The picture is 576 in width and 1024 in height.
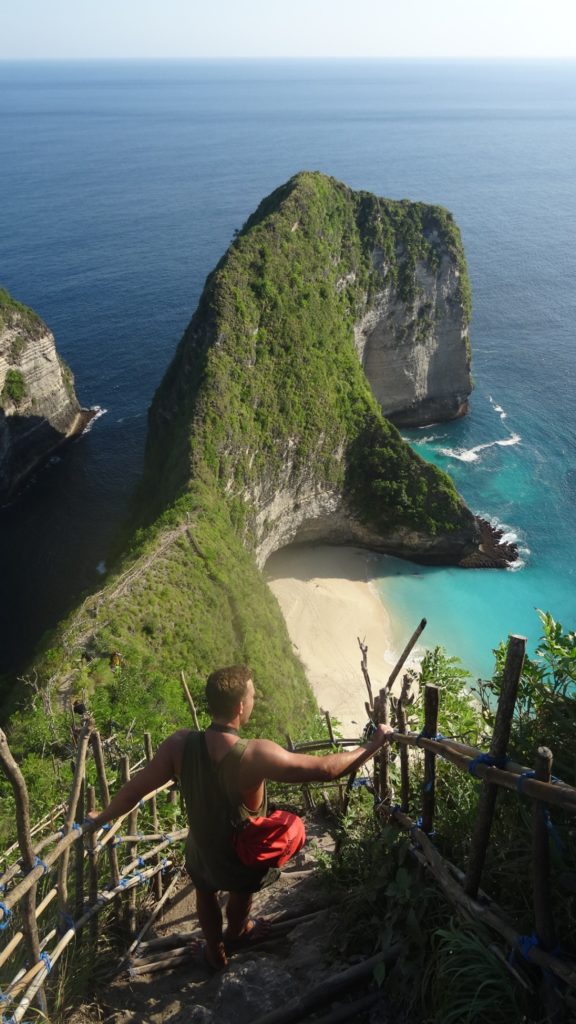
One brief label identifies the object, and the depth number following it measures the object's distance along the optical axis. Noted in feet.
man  16.74
